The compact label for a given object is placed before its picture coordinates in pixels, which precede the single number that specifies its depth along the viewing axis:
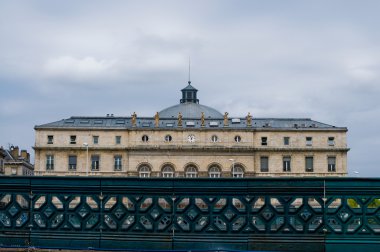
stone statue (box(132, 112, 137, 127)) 92.56
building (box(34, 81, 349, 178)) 90.50
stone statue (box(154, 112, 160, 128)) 93.53
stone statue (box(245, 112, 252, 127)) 93.00
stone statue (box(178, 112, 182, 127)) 92.94
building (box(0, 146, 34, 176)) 107.86
